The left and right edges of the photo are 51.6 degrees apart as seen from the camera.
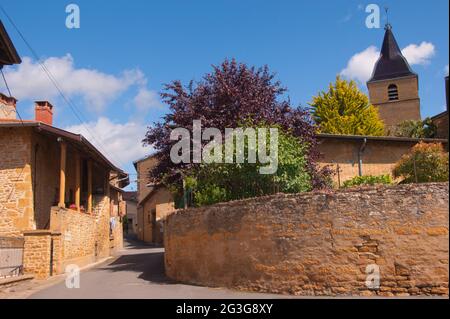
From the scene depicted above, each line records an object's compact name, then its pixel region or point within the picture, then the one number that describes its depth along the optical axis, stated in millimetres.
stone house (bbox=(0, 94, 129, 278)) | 15227
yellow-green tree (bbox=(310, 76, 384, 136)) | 33375
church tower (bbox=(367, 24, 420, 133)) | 52031
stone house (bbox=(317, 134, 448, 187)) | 20203
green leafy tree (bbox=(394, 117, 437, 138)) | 30914
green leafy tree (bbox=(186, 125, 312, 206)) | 12398
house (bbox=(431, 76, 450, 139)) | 28475
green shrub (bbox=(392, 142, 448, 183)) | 12816
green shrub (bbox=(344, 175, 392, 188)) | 15305
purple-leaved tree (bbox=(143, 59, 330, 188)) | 15859
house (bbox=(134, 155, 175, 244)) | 33969
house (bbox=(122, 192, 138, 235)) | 55475
